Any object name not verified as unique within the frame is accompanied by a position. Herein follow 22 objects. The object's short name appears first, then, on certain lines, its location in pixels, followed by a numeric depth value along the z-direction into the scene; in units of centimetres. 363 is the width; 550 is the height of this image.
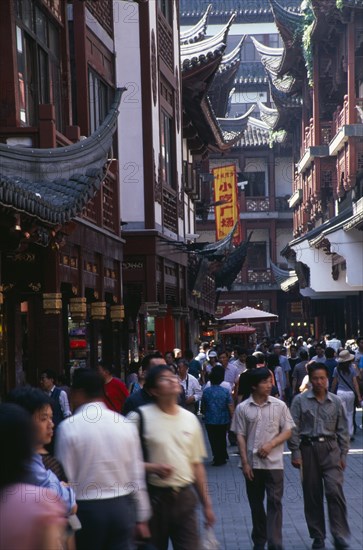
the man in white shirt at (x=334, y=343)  3347
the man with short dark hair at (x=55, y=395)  1298
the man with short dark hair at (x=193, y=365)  2580
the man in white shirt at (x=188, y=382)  1941
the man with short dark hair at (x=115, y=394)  1272
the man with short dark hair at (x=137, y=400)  994
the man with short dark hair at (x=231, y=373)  2192
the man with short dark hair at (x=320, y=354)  2406
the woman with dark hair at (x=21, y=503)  418
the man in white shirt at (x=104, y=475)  717
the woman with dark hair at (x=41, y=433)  620
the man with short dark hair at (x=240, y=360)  2260
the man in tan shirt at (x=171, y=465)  812
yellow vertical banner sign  4978
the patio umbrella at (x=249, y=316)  4144
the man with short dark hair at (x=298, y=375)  2359
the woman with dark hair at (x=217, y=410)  1788
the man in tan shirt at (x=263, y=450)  1026
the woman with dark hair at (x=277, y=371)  2269
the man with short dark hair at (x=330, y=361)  2230
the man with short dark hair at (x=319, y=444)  1064
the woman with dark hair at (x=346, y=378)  1997
